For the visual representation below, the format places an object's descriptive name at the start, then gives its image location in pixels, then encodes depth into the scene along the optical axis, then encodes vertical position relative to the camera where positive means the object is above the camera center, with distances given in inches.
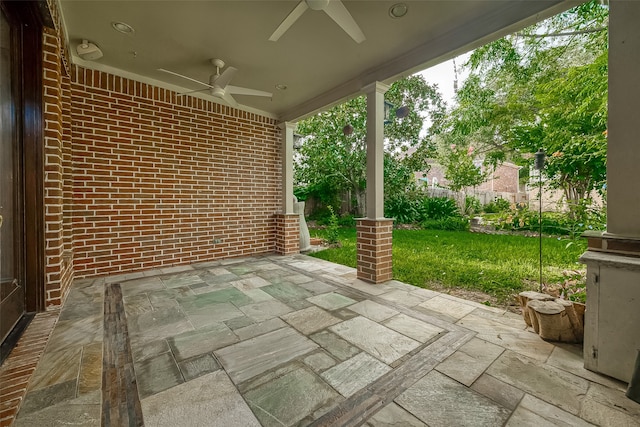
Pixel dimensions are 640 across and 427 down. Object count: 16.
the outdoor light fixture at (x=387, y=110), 144.7 +56.2
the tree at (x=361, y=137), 301.3 +87.5
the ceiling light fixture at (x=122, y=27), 96.5 +69.3
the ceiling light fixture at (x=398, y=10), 85.7 +67.5
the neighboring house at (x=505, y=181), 566.7 +63.3
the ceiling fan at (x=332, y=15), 71.6 +56.9
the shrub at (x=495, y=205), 336.2 +3.4
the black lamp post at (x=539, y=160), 101.3 +18.9
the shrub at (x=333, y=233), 234.5 -23.2
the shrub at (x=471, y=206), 358.4 +2.3
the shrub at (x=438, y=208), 354.9 -0.4
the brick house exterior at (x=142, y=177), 94.9 +16.9
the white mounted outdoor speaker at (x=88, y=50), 105.1 +65.3
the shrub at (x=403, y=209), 355.9 -1.8
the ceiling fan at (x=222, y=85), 116.3 +58.1
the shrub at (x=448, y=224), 308.9 -20.0
